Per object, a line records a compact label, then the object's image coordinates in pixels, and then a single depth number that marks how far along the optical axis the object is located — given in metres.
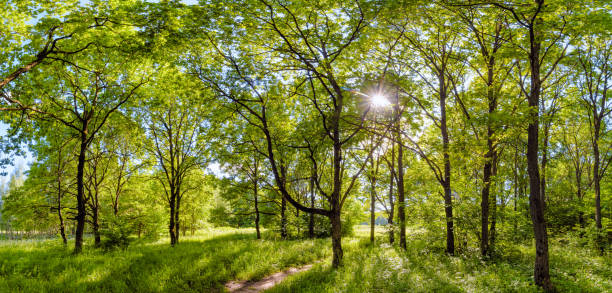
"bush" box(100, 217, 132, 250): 12.78
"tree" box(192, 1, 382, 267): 8.62
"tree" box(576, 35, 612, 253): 13.96
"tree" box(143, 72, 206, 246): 16.33
